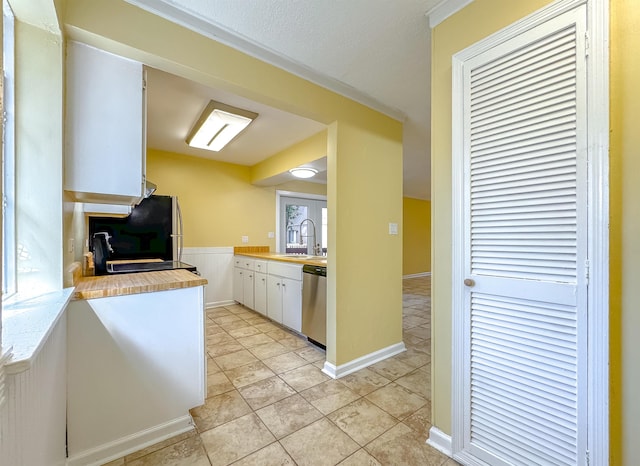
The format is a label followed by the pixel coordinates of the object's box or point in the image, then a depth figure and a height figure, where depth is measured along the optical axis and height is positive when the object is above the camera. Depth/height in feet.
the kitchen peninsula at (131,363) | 4.48 -2.28
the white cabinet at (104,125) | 4.67 +1.91
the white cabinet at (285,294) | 10.06 -2.34
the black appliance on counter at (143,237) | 8.23 -0.16
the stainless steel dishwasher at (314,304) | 8.81 -2.32
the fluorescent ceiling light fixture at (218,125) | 8.34 +3.56
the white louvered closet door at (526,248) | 3.54 -0.20
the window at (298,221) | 16.79 +0.75
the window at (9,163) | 3.79 +0.97
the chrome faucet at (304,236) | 14.14 -0.17
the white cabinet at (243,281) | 13.14 -2.36
